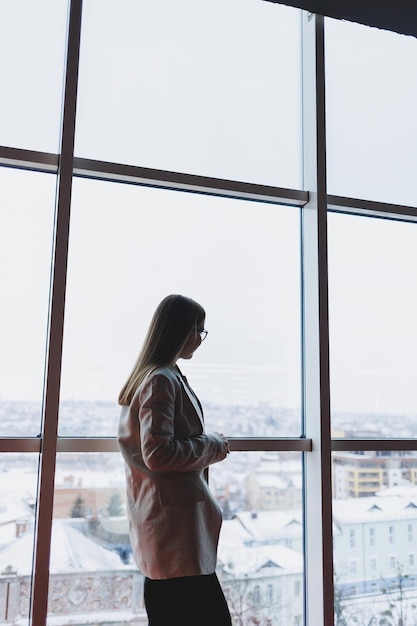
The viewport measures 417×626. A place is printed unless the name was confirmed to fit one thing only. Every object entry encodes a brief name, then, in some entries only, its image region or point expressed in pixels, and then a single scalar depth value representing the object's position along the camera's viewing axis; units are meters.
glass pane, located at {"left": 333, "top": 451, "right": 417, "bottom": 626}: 2.56
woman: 1.76
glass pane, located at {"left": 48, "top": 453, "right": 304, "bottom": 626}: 2.18
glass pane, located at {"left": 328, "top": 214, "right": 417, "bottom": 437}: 2.66
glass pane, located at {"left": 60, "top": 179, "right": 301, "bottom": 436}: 2.30
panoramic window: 2.21
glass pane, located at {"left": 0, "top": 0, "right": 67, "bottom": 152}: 2.32
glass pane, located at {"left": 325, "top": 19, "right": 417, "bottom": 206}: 2.81
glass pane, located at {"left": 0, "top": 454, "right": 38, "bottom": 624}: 2.11
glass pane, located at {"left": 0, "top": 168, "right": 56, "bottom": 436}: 2.18
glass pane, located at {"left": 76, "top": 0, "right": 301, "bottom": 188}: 2.47
